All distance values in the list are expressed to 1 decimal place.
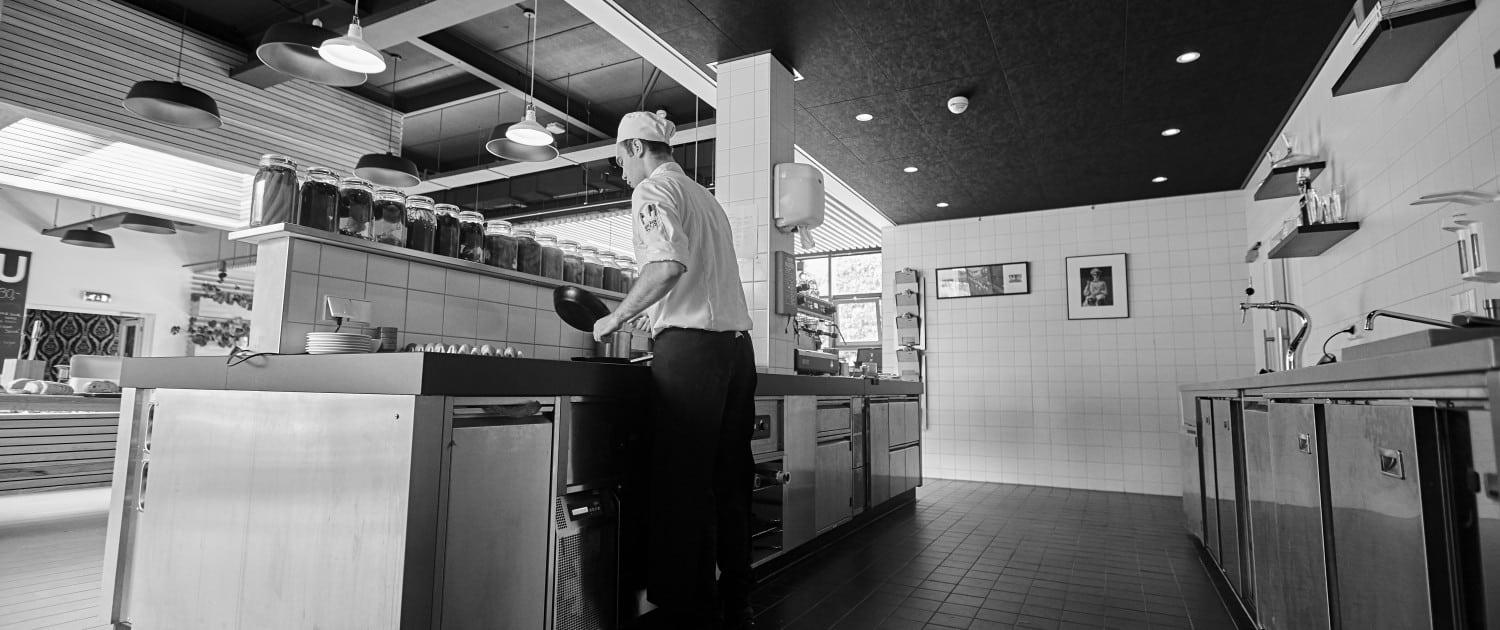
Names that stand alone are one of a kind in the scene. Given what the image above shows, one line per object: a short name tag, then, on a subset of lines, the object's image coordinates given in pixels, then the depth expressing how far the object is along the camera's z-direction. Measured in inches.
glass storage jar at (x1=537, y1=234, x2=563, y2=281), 119.7
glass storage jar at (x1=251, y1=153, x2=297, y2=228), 87.0
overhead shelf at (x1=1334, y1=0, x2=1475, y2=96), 101.7
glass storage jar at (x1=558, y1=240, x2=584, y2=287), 123.5
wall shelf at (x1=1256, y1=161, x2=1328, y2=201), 160.9
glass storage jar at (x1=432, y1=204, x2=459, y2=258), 103.8
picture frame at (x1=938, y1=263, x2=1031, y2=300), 283.8
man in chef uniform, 78.3
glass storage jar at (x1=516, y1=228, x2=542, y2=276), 115.8
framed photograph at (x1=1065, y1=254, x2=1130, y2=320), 268.1
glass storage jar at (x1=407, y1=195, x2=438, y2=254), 100.3
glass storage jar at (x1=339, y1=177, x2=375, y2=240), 92.6
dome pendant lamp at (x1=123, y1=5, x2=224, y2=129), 155.7
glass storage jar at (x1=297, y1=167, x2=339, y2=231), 87.9
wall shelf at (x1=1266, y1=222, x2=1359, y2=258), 144.3
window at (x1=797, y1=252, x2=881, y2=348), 396.8
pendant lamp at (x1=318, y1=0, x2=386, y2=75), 134.7
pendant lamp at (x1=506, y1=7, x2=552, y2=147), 178.7
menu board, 381.4
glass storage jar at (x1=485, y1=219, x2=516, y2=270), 111.7
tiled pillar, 155.8
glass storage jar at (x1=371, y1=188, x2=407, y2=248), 96.3
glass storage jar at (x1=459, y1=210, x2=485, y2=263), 107.3
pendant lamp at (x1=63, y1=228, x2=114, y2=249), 332.5
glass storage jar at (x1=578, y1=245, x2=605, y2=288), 129.0
